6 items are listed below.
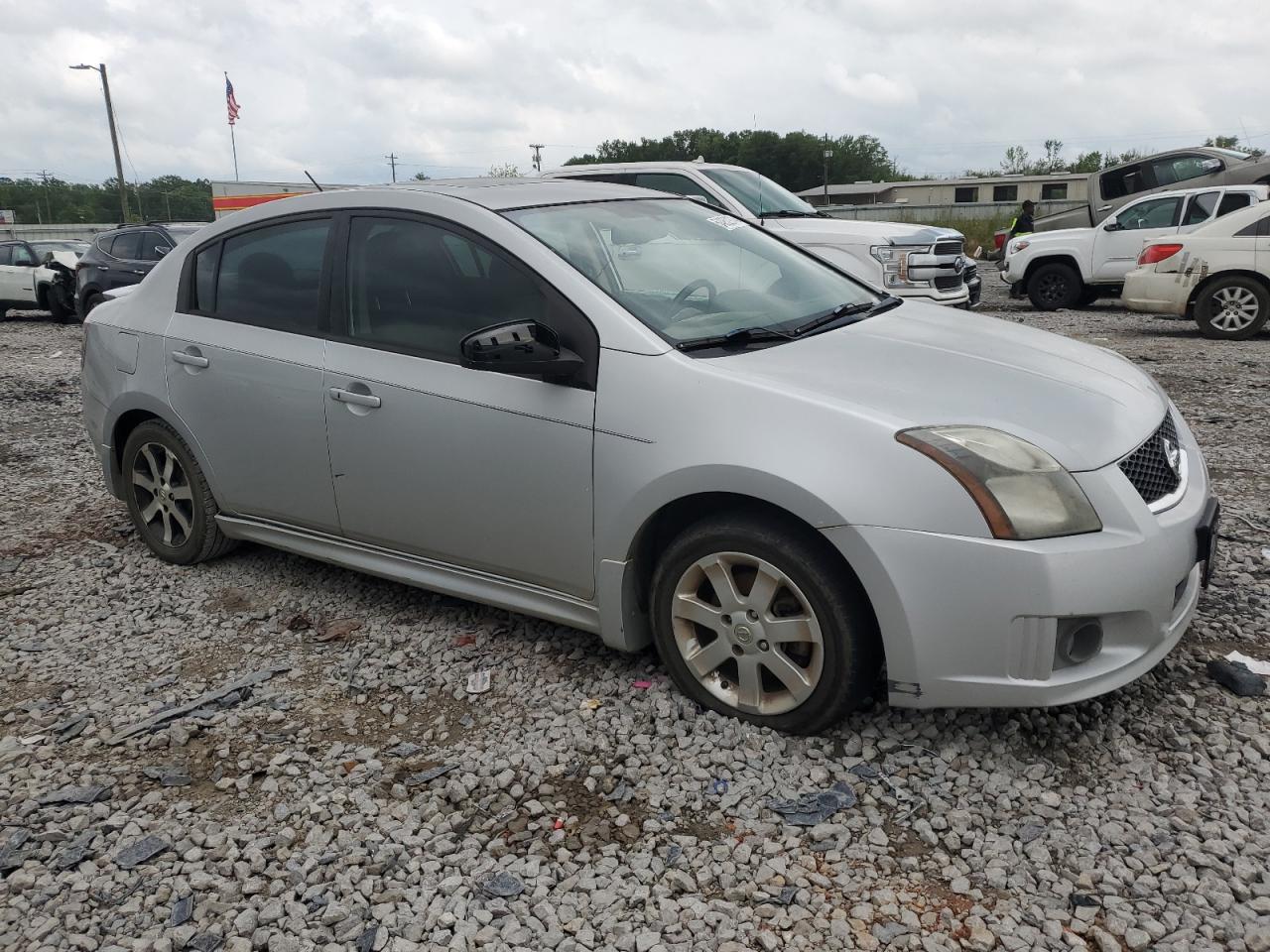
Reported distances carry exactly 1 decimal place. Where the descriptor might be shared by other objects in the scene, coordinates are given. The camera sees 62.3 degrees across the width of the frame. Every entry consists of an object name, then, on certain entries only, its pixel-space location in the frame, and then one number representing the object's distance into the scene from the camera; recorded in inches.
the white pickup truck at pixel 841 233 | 409.1
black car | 649.0
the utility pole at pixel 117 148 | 1368.6
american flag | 1439.5
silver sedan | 113.0
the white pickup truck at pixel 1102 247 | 564.1
